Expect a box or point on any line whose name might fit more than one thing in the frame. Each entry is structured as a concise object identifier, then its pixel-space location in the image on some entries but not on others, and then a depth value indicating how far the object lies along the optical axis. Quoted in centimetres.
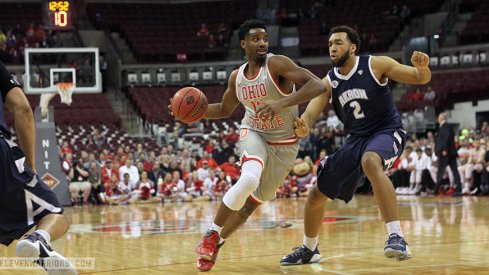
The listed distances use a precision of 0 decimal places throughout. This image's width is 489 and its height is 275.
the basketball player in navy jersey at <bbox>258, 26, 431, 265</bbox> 595
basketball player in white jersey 624
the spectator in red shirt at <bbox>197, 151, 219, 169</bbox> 1991
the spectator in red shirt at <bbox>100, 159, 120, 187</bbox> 1850
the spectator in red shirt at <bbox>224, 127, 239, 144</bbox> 2258
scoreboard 2166
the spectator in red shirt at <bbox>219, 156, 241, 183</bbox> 1956
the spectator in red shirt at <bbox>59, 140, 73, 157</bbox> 1900
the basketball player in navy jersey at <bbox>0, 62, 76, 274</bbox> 441
